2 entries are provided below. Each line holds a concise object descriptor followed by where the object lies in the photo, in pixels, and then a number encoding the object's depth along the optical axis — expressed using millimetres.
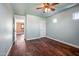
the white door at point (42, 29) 4137
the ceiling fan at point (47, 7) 1876
